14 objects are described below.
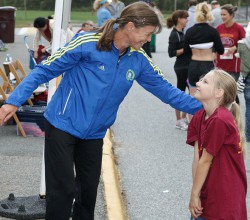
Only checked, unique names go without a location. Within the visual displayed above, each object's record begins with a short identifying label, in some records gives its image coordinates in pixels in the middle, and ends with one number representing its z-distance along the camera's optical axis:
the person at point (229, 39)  10.70
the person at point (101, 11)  15.54
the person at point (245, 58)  9.17
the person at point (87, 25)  12.70
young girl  4.20
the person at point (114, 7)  17.05
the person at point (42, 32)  12.95
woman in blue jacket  4.54
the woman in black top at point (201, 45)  9.90
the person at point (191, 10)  19.29
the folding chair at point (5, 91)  9.30
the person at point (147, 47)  11.98
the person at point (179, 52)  10.41
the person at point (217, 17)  20.14
